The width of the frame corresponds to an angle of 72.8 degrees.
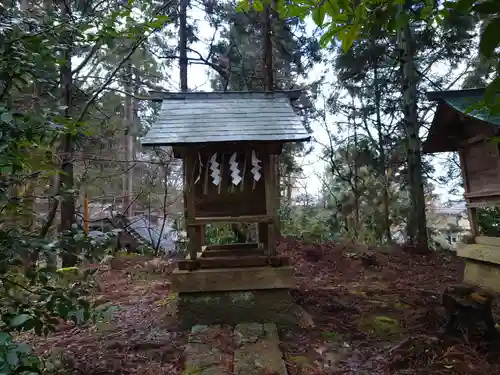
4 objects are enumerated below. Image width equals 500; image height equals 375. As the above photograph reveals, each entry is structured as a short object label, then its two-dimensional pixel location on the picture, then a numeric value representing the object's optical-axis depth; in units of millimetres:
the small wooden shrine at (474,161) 5645
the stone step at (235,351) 3143
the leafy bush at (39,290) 1904
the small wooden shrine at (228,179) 4445
